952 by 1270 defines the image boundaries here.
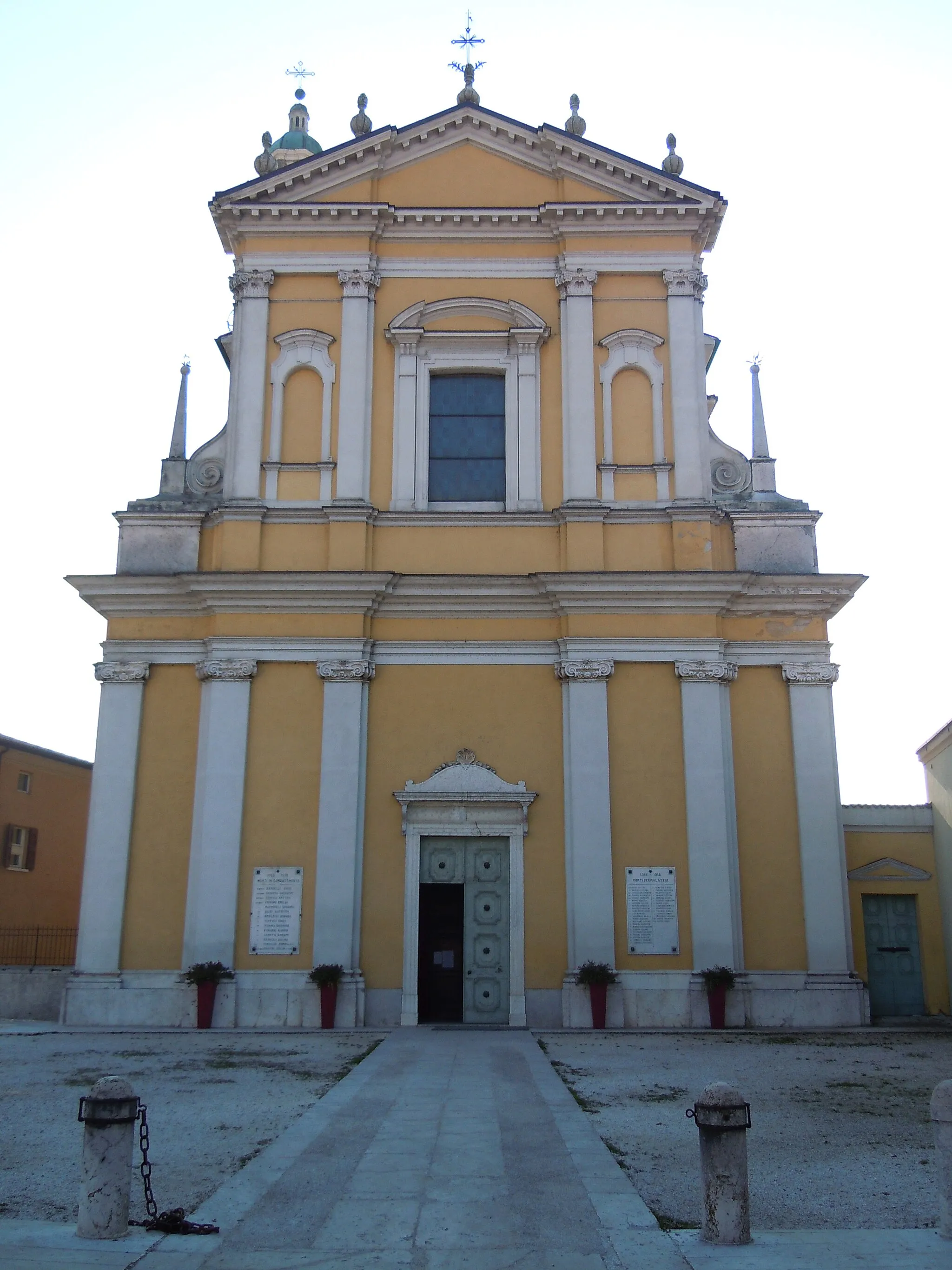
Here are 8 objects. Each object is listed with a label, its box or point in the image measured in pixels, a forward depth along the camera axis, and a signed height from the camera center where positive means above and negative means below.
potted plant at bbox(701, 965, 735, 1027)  16.16 -0.57
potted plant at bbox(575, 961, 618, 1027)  16.09 -0.44
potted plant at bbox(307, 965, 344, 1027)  16.12 -0.55
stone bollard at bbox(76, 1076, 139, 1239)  6.10 -1.10
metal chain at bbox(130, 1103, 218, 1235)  6.22 -1.43
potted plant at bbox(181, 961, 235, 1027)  16.12 -0.55
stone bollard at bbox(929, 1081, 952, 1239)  6.13 -0.98
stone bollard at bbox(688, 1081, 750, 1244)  6.03 -1.08
